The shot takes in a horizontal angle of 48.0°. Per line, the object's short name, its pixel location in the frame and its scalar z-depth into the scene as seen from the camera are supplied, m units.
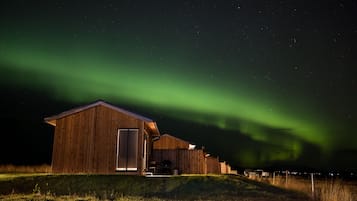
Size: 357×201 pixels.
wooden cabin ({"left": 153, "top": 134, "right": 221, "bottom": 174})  25.91
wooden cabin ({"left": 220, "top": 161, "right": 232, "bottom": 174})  38.43
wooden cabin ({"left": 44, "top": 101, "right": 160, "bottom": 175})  18.86
